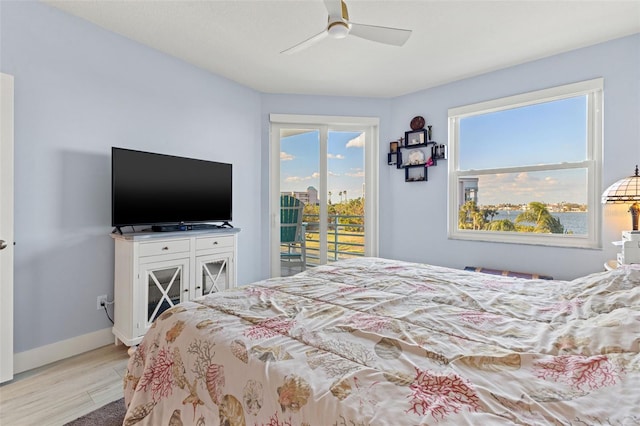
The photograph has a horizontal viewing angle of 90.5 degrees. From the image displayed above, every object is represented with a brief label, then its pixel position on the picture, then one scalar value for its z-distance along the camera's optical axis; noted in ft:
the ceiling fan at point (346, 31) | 6.08
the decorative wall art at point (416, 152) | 12.47
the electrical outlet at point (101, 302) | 8.37
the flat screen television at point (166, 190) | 8.05
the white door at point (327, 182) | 13.35
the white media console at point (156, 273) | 7.81
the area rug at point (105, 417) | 5.33
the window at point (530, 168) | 9.65
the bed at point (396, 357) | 2.38
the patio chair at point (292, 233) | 13.49
